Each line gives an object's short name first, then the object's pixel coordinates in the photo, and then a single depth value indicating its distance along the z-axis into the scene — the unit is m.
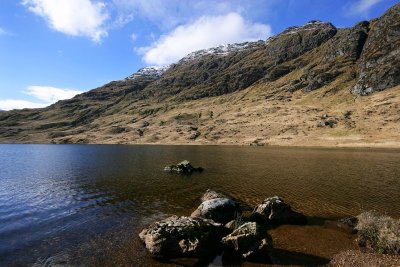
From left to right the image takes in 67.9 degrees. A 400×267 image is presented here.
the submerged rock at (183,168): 59.62
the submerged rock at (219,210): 26.52
